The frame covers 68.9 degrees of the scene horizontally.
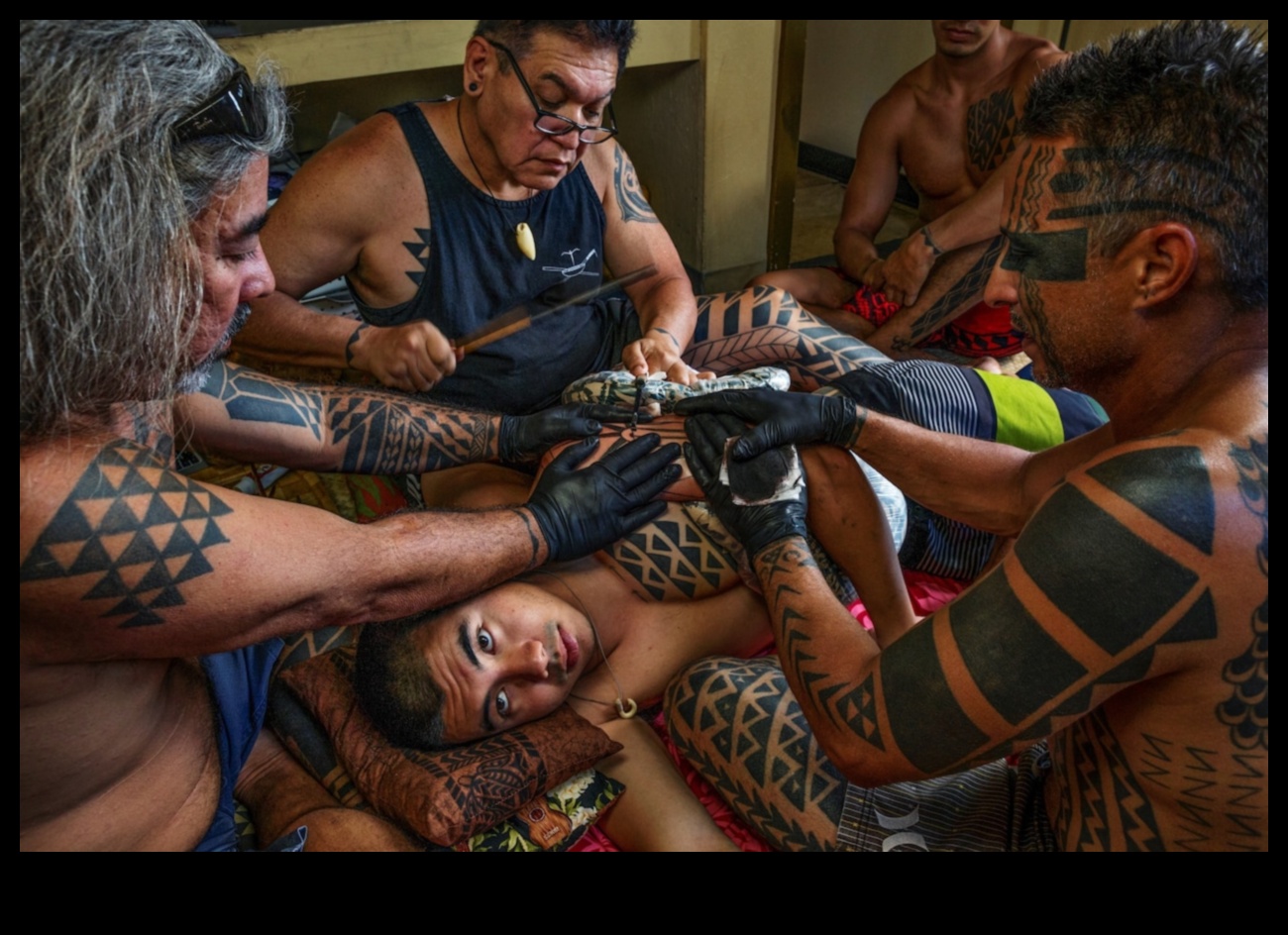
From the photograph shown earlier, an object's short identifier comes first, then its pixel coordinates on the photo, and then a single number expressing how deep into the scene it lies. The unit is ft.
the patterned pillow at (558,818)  6.52
